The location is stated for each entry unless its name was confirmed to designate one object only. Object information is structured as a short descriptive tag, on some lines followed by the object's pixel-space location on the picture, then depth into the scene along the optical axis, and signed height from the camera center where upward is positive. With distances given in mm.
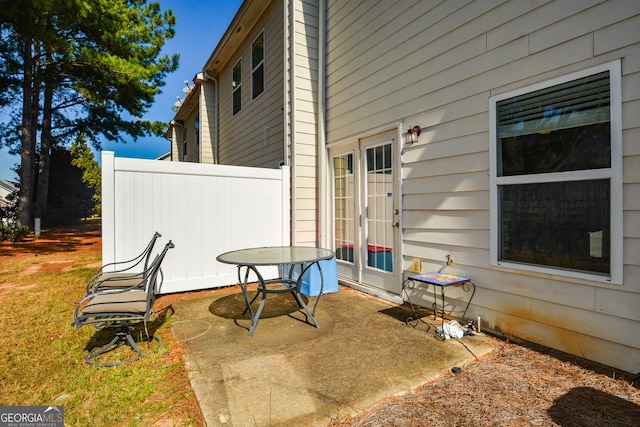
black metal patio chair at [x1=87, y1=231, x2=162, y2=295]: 2928 -699
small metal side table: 2990 -675
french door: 4098 +1
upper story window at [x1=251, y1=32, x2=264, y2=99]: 6844 +3173
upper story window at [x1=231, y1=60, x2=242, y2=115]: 8039 +3230
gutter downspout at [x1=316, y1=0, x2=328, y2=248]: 5176 +1309
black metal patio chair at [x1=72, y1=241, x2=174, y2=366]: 2367 -745
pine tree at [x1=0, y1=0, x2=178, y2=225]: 8055 +4734
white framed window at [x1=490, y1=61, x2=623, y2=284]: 2256 +274
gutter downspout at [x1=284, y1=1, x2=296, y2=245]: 5090 +1912
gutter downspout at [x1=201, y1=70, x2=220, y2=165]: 9539 +3010
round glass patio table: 2895 -457
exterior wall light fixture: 3615 +886
